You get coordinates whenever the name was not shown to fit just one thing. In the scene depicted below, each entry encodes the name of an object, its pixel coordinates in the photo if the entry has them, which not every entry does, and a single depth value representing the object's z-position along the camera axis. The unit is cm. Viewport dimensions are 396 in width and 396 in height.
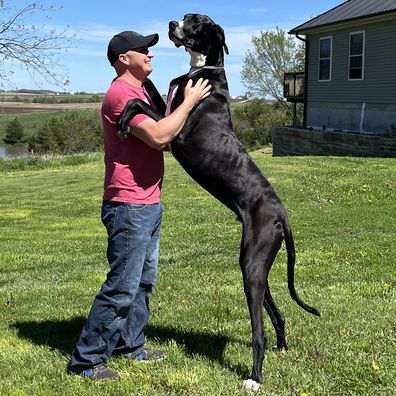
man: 361
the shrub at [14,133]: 6138
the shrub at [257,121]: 4447
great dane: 361
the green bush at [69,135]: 5088
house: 2131
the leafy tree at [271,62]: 4875
